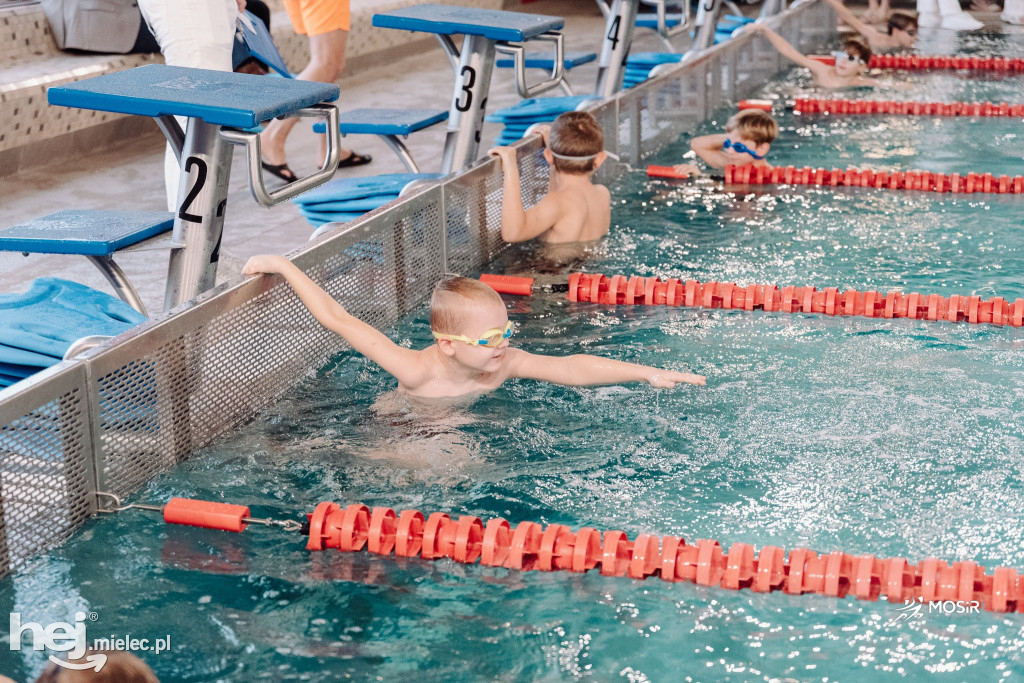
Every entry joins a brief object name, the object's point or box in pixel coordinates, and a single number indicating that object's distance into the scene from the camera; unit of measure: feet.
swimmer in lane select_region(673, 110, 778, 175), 20.13
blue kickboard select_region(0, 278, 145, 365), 9.02
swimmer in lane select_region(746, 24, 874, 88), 27.94
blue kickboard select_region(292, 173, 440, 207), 13.99
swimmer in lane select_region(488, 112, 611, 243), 14.87
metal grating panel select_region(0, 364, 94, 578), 7.62
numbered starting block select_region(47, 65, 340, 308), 8.84
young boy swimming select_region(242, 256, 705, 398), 9.95
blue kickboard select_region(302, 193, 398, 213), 13.83
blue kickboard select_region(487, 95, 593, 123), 19.17
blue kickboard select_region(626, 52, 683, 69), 25.77
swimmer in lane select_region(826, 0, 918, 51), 35.86
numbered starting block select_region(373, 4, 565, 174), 13.67
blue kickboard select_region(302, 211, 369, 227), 13.98
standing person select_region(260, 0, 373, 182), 19.03
